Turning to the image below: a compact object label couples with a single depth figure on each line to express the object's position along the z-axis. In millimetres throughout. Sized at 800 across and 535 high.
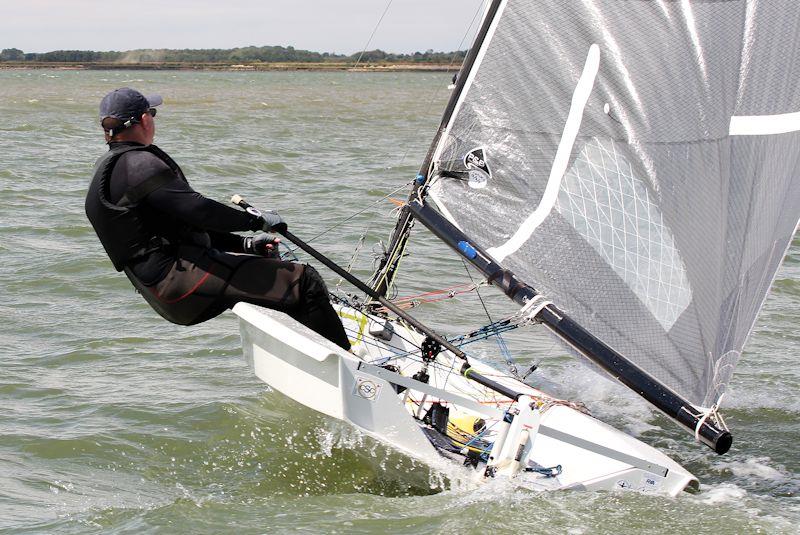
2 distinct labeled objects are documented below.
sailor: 7875
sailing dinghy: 8180
